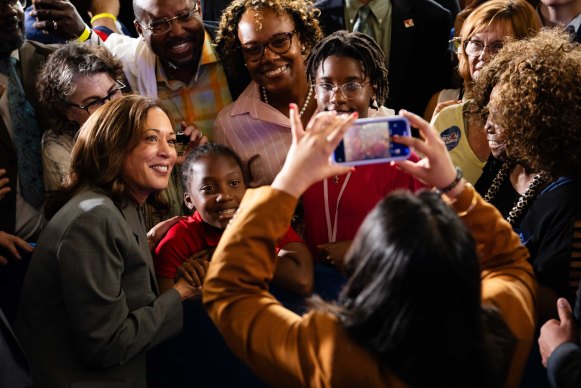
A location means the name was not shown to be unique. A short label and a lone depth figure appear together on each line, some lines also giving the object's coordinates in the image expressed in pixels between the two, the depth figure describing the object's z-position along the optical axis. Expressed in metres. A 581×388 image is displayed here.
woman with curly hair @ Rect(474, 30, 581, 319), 2.26
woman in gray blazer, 2.27
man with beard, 3.50
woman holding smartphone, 1.41
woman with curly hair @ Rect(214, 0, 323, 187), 3.27
